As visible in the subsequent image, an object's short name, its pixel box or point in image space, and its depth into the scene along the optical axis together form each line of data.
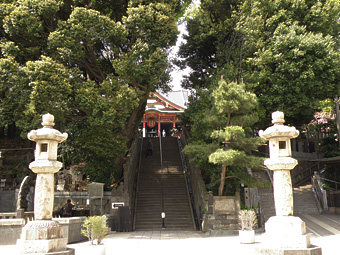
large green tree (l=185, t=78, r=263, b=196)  12.55
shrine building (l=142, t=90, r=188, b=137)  31.27
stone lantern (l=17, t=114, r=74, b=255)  7.34
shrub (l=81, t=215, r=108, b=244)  8.22
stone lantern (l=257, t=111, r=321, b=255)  7.40
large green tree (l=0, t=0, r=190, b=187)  13.83
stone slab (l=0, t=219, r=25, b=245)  10.52
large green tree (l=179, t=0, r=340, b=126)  16.31
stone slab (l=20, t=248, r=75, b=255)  7.28
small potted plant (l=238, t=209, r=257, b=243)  10.47
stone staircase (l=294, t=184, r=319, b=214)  17.36
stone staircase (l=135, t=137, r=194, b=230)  15.92
